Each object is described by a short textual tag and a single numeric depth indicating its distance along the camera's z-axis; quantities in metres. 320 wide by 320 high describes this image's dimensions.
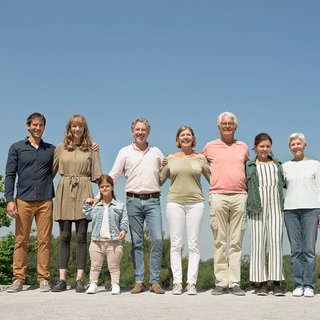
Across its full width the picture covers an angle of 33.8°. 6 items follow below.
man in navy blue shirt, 8.05
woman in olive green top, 7.59
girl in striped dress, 7.64
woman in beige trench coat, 7.82
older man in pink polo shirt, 7.60
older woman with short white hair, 7.62
